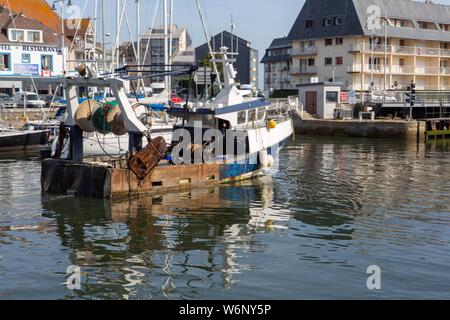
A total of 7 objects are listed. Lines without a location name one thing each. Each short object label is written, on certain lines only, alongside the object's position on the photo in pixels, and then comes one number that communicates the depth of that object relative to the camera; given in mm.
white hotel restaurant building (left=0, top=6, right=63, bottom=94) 61656
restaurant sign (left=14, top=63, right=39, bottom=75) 61900
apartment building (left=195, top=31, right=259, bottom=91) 104594
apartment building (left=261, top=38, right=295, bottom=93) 98312
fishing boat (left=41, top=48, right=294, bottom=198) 20641
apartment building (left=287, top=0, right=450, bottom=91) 69188
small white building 54719
